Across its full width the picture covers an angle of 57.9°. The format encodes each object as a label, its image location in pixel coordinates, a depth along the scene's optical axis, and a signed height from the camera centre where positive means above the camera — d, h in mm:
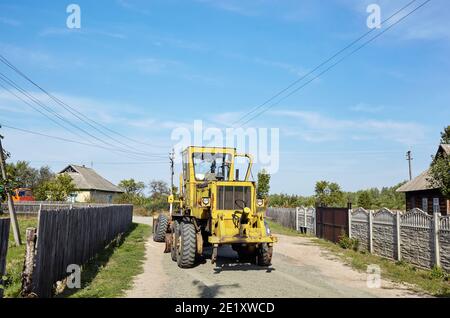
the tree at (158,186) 79062 +3399
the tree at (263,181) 42312 +2581
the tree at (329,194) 44250 +1539
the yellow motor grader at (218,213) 10914 -222
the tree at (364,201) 43238 +764
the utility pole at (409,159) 58906 +7359
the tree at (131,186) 80275 +3394
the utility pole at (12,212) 16141 -499
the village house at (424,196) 27403 +978
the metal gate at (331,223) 19225 -787
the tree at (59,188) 42325 +1339
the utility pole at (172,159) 29227 +3462
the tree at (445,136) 35269 +6411
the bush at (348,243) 17033 -1498
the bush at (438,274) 10700 -1688
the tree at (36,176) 46375 +4431
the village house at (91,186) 60281 +2437
